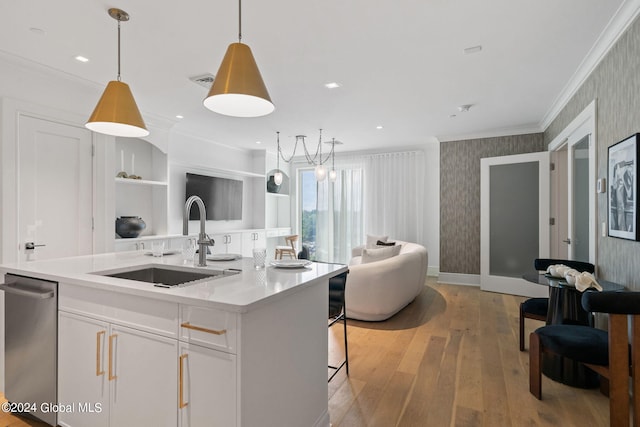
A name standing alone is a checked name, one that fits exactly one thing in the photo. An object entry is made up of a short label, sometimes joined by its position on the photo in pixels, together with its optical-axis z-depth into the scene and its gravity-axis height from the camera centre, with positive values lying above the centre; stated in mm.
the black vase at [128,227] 4168 -163
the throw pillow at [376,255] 4293 -525
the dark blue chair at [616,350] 1678 -776
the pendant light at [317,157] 5816 +1295
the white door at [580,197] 3117 +187
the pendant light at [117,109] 1987 +633
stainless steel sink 1973 -382
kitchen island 1307 -600
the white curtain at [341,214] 7262 +4
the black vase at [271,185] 7323 +639
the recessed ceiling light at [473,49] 2701 +1350
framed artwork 2166 +185
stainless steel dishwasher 1836 -747
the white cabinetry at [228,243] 5799 -521
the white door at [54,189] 2982 +232
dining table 2391 -792
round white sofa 3692 -828
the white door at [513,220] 4828 -79
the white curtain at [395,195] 6586 +396
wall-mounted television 5754 +359
